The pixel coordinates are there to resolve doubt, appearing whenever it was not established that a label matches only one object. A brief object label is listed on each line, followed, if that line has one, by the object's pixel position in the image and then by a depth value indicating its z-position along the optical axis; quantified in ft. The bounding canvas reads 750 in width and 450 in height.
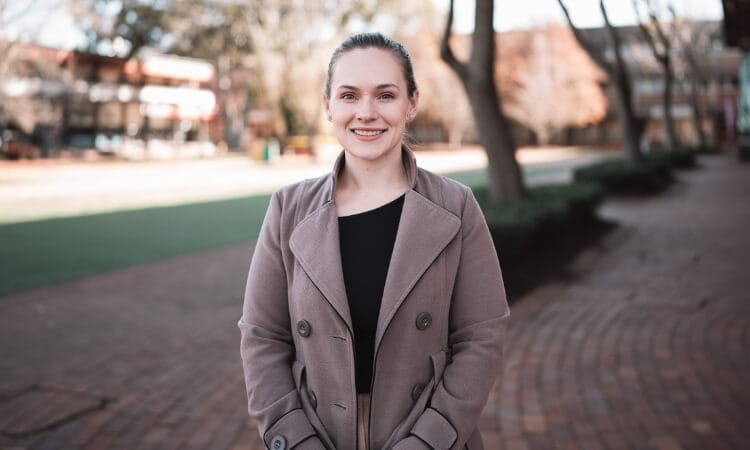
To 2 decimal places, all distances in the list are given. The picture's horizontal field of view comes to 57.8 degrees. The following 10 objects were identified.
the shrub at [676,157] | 64.67
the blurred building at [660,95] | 174.51
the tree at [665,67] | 67.51
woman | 5.63
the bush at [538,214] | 22.15
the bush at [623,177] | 50.08
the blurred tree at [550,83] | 157.69
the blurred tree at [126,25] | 126.31
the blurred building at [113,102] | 108.27
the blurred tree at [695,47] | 109.70
